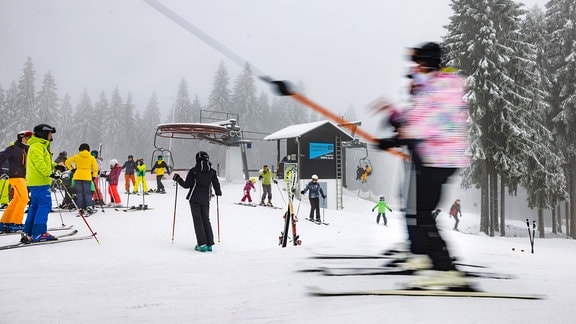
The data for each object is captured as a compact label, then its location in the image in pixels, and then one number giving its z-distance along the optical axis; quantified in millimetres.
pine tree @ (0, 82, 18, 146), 46969
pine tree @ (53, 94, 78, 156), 59156
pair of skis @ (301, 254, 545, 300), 3004
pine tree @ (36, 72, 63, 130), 52062
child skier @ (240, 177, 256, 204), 19088
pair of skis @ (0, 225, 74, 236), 8911
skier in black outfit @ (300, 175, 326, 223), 15641
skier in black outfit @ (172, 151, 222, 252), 7652
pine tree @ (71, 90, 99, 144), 59375
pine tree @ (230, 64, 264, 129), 60425
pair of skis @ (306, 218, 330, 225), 15008
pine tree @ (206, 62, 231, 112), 59156
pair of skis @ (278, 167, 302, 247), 8013
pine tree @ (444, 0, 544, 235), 21734
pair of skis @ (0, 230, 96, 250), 6571
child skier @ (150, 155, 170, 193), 19645
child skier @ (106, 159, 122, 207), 14352
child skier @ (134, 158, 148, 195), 17917
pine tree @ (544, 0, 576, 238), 23497
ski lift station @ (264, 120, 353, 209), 27828
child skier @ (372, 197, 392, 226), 18328
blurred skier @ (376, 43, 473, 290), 3623
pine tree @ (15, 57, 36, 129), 47812
